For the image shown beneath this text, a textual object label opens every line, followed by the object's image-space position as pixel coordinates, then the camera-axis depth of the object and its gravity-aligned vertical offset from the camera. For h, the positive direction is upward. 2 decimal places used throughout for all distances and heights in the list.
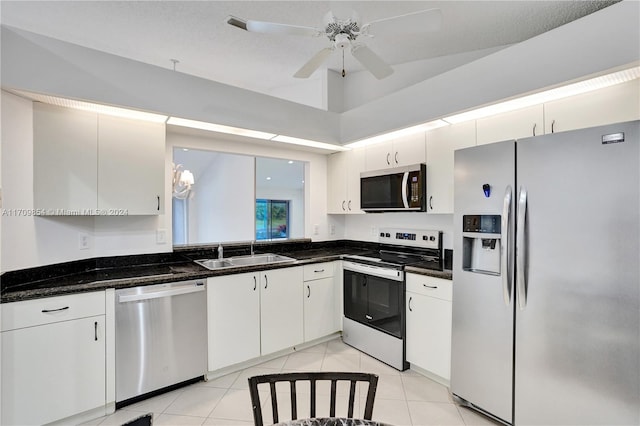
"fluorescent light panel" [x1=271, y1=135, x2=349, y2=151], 3.11 +0.77
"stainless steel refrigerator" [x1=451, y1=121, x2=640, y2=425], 1.50 -0.37
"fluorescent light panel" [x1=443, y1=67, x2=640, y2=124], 1.68 +0.76
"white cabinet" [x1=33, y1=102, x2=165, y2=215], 2.06 +0.38
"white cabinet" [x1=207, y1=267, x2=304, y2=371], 2.53 -0.89
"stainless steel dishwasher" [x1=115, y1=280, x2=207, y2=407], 2.12 -0.90
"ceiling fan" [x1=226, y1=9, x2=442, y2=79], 1.59 +1.02
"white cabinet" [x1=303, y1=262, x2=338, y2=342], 3.06 -0.89
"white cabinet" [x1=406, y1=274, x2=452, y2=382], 2.38 -0.89
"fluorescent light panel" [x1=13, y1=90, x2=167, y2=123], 1.96 +0.76
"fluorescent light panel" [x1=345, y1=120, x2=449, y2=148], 2.64 +0.78
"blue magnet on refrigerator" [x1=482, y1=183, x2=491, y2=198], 2.01 +0.16
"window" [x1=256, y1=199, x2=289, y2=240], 5.32 -0.08
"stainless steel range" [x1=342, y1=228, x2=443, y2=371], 2.69 -0.73
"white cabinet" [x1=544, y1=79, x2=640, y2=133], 1.71 +0.63
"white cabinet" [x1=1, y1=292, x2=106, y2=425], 1.77 -0.88
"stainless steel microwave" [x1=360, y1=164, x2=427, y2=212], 2.80 +0.24
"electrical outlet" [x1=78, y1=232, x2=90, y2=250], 2.42 -0.21
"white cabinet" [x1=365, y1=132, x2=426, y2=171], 2.87 +0.62
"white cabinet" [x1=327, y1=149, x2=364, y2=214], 3.51 +0.40
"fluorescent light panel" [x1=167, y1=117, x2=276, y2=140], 2.52 +0.77
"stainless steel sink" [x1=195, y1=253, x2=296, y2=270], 3.03 -0.48
